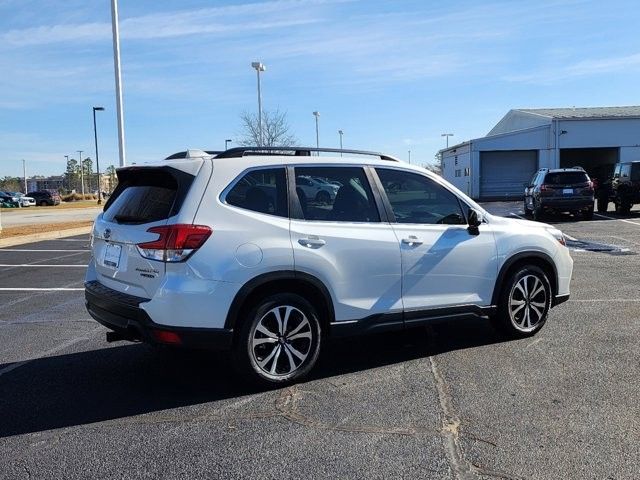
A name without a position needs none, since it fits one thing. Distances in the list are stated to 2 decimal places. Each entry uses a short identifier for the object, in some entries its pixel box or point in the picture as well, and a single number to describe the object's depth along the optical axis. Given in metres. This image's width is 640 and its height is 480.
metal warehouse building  39.34
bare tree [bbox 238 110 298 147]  41.94
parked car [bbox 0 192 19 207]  56.78
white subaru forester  4.39
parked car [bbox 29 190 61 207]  60.65
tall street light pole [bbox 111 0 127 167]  20.31
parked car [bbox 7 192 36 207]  57.53
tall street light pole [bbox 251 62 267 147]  37.47
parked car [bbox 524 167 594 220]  20.36
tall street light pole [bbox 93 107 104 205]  56.28
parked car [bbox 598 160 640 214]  21.70
